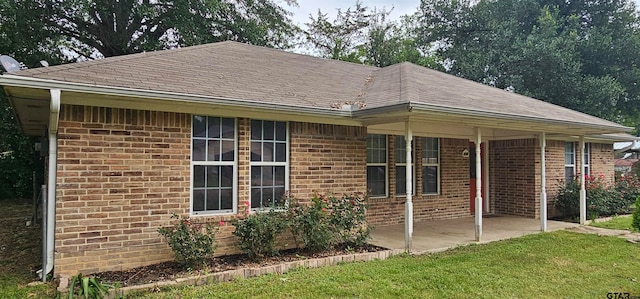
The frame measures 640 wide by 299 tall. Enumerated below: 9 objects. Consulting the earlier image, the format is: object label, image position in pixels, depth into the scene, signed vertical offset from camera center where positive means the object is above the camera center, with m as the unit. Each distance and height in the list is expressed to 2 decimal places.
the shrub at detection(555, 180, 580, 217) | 11.71 -1.16
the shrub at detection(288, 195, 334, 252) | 6.78 -1.10
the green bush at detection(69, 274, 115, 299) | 4.71 -1.50
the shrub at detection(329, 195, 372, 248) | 7.14 -1.07
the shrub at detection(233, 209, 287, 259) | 6.30 -1.12
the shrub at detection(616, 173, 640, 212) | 13.50 -0.97
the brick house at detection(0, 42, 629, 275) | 5.47 +0.43
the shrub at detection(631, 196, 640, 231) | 7.48 -1.08
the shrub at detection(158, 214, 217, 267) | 5.67 -1.17
